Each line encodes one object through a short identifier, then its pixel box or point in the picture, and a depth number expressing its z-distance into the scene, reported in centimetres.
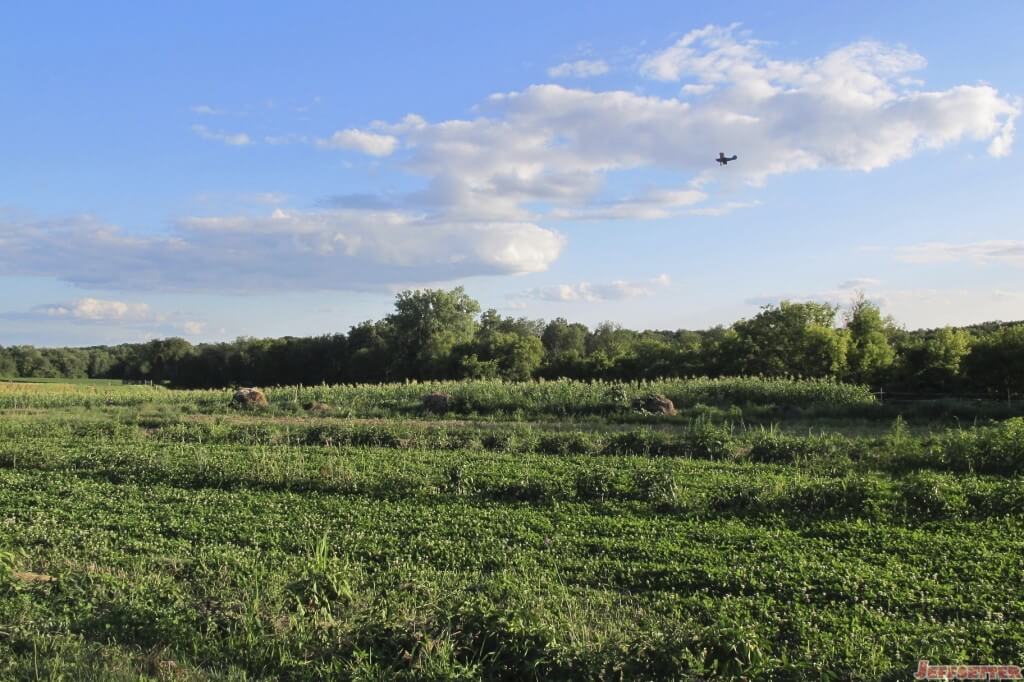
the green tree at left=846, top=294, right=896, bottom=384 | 4495
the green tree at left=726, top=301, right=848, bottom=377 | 4659
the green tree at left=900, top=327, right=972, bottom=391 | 3725
